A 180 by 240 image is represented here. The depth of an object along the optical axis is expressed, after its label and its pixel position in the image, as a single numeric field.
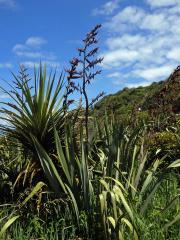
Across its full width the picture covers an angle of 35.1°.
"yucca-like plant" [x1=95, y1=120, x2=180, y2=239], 2.41
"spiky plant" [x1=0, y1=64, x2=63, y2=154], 3.26
